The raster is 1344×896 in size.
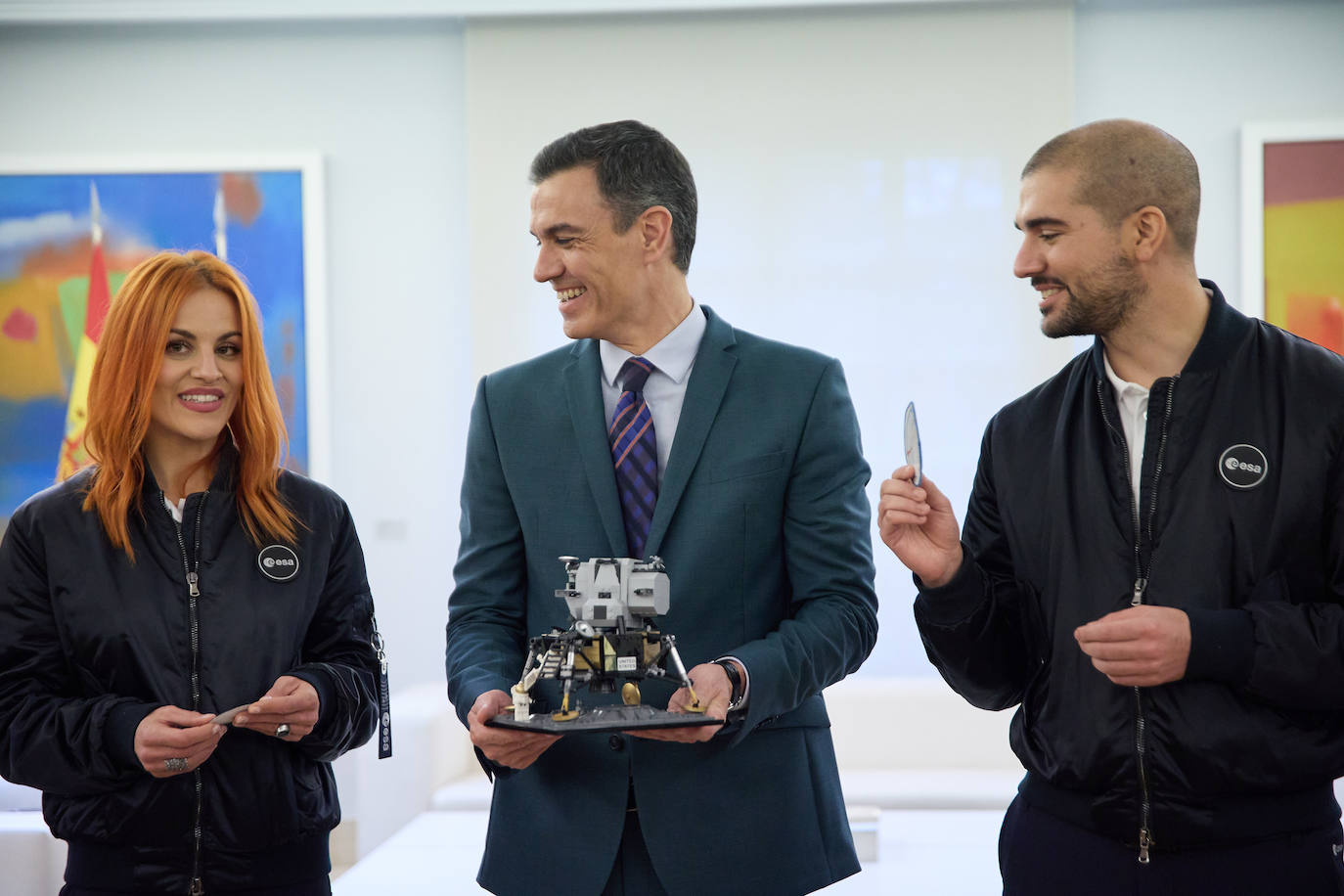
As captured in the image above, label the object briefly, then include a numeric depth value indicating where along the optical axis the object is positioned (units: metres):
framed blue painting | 5.87
